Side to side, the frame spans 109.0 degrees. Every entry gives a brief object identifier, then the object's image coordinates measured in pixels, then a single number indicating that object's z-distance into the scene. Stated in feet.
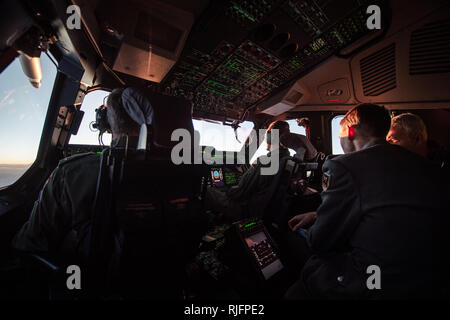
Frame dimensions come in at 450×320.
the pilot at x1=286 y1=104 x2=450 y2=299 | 2.19
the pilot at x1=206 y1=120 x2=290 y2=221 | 7.29
